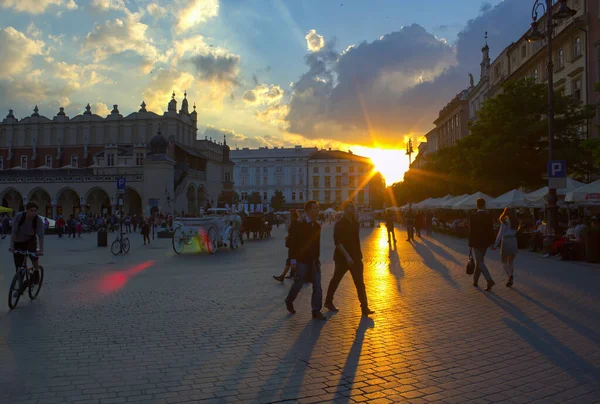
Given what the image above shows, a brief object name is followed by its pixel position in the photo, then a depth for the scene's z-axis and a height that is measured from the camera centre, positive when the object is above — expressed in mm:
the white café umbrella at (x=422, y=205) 43031 +576
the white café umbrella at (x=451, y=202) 33312 +623
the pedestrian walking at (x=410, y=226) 29372 -810
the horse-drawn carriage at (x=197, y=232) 21109 -751
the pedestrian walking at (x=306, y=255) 8258 -682
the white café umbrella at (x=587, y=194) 17094 +550
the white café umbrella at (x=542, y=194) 21655 +691
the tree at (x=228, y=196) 76369 +2584
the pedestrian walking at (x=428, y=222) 35875 -725
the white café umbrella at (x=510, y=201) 22738 +452
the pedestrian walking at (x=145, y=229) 27453 -782
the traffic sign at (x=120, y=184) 23422 +1379
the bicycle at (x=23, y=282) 8878 -1188
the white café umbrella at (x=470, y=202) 28375 +515
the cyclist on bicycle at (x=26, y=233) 9180 -316
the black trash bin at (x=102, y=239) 25766 -1206
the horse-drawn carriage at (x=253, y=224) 31312 -655
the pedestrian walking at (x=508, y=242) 11203 -677
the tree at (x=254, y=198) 86956 +2746
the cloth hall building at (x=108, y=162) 58188 +7234
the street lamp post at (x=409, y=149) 62906 +7613
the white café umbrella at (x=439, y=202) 38219 +705
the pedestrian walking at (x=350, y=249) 8250 -585
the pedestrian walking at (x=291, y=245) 8359 -540
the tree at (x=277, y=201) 107250 +2491
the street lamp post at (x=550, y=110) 18314 +3825
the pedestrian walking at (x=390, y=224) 25373 -602
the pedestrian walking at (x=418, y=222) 35594 -725
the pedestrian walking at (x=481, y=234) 10781 -478
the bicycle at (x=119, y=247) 20802 -1301
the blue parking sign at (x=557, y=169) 17641 +1413
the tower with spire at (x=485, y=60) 64062 +18665
